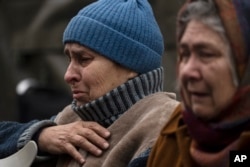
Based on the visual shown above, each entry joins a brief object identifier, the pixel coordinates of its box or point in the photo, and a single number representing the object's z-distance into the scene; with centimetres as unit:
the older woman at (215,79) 402
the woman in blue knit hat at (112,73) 498
